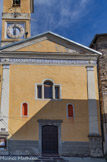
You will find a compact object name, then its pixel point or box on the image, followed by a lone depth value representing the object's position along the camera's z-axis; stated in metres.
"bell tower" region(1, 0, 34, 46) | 21.30
